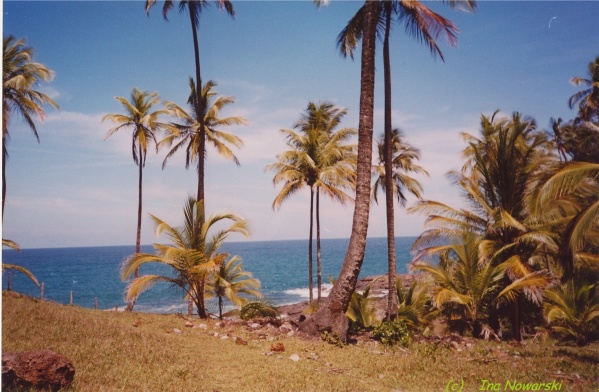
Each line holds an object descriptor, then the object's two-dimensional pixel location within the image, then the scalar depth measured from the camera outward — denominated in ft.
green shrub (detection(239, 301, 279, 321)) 38.78
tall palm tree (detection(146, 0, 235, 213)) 47.85
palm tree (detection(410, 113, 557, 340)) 35.45
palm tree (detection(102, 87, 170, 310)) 66.74
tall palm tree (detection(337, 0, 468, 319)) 33.35
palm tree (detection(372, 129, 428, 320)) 69.62
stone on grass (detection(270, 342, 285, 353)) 23.98
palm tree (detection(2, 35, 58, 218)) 42.42
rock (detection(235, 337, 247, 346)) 25.35
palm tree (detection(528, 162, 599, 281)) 19.17
